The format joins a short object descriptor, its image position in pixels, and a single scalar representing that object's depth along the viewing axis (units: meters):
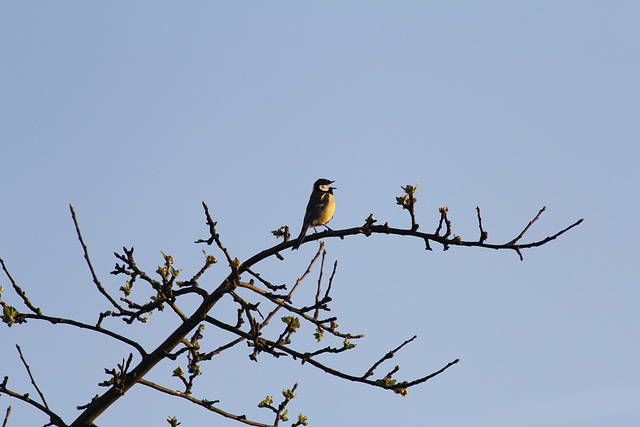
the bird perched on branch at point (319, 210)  22.61
